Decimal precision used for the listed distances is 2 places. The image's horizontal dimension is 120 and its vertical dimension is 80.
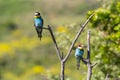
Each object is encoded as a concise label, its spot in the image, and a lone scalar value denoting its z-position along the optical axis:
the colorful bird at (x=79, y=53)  17.54
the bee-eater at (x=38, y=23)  17.02
